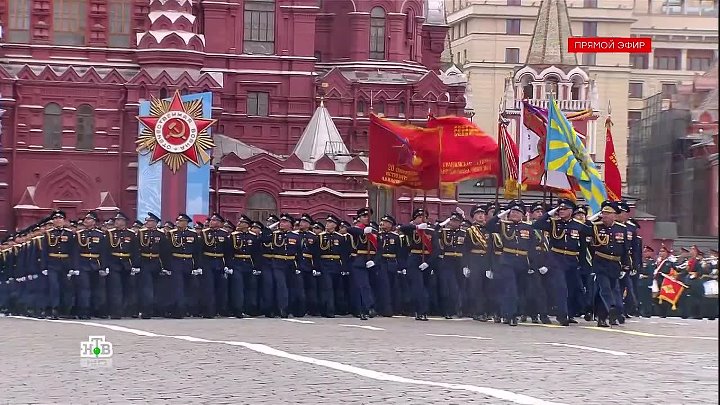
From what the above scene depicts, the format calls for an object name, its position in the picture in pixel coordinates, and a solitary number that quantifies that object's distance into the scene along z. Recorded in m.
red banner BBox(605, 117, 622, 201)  25.52
